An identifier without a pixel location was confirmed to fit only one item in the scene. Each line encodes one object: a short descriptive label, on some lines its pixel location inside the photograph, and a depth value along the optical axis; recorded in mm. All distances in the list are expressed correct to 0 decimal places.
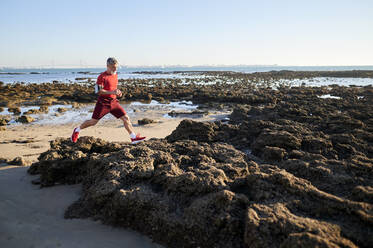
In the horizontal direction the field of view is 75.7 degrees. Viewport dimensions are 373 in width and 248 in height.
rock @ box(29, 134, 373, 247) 2066
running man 4516
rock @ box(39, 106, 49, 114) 12699
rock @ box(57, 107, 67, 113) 12867
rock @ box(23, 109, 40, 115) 11978
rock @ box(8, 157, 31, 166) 4719
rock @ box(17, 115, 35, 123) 9969
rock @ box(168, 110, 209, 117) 11812
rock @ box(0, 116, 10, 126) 9168
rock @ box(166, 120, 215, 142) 4840
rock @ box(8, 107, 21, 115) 12369
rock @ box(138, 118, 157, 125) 9484
